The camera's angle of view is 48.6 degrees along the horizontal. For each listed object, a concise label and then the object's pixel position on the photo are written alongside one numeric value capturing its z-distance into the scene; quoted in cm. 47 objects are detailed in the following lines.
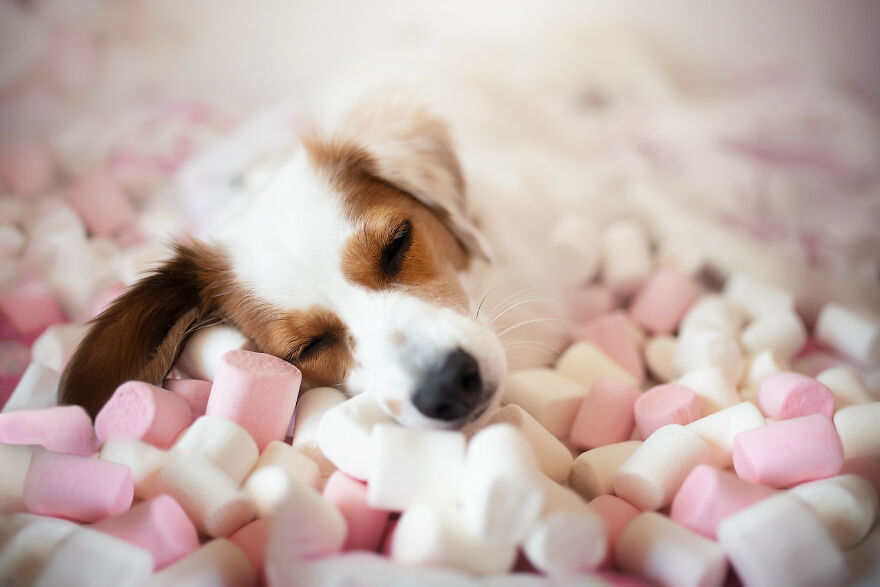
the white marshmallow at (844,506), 25
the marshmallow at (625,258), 41
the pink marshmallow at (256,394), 28
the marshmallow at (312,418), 28
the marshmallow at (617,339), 36
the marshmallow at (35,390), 31
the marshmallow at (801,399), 29
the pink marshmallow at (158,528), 24
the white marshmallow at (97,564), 24
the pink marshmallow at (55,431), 29
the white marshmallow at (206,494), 26
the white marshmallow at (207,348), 32
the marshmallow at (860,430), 27
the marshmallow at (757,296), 37
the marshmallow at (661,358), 36
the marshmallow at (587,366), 34
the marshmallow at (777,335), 35
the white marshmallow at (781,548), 23
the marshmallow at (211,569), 23
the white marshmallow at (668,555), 23
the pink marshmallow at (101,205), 43
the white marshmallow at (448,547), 23
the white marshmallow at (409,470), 25
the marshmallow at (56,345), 34
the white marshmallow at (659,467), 26
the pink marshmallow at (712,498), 24
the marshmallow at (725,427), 28
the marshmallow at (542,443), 28
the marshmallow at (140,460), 27
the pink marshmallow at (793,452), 26
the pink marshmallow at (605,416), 30
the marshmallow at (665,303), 38
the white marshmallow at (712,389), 30
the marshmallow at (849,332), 34
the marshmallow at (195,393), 31
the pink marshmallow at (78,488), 26
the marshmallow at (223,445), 27
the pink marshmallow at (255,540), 25
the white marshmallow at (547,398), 30
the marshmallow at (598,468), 27
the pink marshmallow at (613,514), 25
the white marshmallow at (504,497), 23
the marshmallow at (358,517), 25
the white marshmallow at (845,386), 30
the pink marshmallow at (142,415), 28
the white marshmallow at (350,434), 26
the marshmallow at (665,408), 29
